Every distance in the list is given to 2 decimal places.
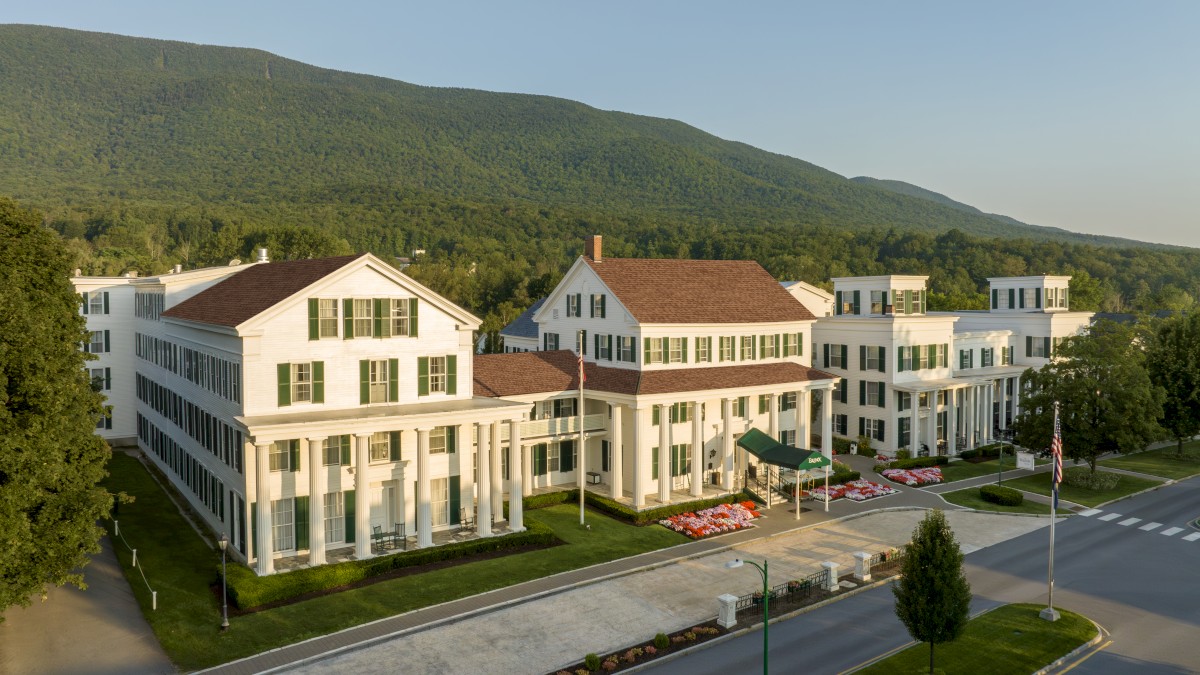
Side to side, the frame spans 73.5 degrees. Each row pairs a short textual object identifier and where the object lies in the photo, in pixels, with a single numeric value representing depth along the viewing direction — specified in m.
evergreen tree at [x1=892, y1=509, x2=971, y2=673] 23.77
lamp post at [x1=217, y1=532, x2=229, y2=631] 27.58
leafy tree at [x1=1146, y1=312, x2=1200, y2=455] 58.88
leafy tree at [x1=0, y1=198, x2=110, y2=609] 23.41
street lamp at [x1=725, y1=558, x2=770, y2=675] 21.69
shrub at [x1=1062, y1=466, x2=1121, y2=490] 49.78
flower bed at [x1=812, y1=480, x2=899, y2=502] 46.31
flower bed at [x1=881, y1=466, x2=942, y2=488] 50.16
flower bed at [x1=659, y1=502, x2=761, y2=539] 39.44
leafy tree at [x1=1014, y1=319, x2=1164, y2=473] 48.84
